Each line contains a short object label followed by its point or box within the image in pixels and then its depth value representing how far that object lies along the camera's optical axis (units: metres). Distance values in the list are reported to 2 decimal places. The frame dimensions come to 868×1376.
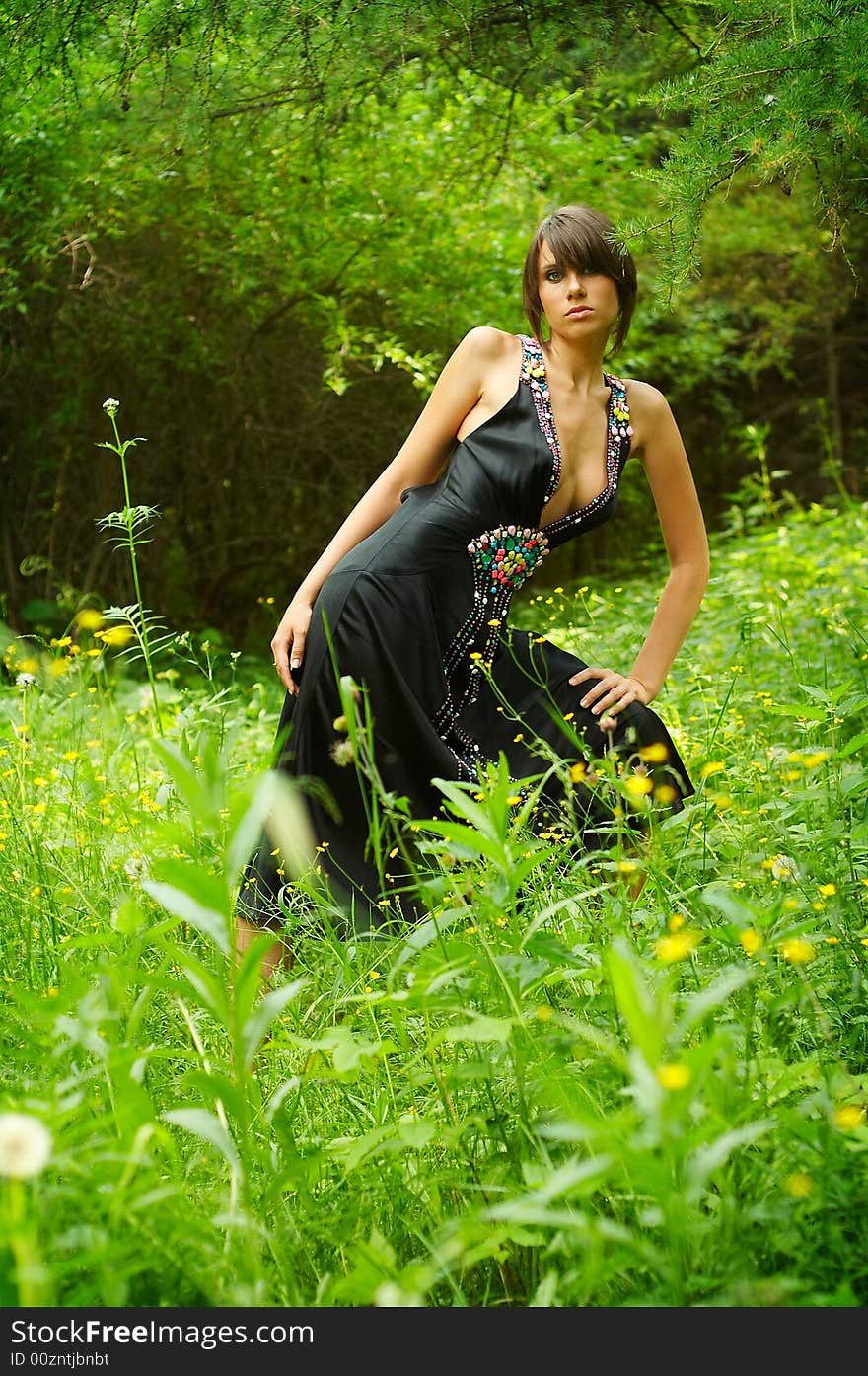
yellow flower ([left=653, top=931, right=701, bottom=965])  3.24
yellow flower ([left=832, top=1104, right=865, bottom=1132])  3.70
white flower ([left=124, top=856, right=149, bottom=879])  4.72
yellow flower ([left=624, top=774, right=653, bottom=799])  4.18
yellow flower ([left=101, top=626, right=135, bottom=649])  4.59
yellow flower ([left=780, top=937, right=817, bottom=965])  3.78
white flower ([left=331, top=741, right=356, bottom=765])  4.25
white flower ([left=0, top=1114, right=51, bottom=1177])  2.67
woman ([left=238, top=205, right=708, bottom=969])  4.89
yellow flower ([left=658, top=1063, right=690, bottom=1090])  2.88
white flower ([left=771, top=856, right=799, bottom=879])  4.43
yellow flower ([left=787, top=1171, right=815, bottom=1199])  3.59
